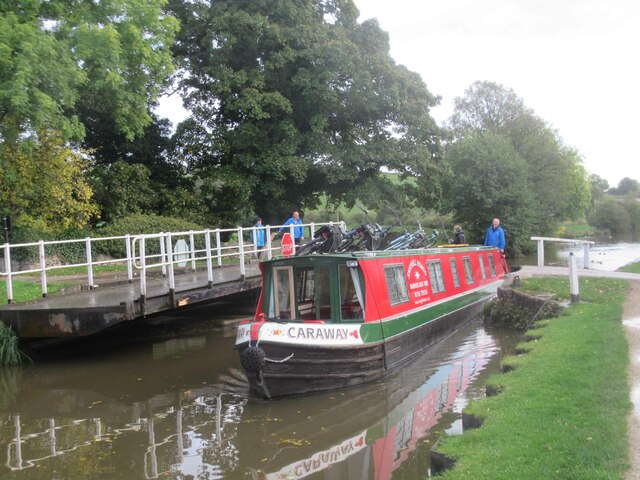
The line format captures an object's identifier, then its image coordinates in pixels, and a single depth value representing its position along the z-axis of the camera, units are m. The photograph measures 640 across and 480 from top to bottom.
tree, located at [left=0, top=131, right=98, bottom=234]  16.91
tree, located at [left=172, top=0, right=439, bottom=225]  21.77
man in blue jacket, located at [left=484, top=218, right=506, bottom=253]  17.62
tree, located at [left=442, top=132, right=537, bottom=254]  36.84
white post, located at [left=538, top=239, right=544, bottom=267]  17.79
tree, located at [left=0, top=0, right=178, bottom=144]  11.19
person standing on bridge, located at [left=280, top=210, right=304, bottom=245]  17.45
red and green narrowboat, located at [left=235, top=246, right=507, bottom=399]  8.32
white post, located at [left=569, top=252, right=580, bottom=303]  11.23
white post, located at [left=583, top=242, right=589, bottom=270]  17.00
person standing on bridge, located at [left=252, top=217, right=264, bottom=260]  16.75
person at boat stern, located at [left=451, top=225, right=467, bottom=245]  17.80
